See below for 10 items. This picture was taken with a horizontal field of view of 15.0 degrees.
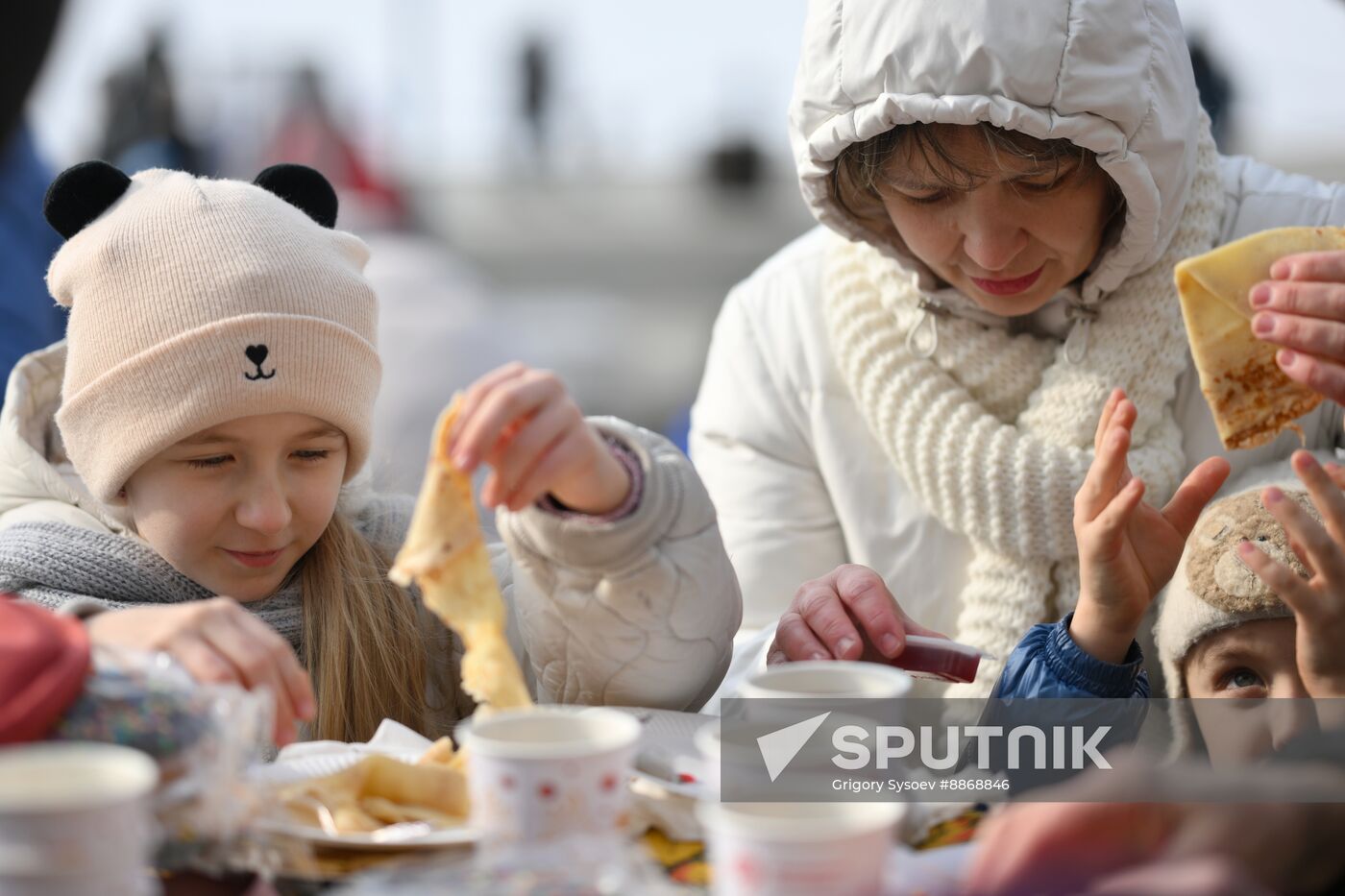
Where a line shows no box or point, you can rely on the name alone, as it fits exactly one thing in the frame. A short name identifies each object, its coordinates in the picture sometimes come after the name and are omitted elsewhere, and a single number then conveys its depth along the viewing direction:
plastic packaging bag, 2.32
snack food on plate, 2.42
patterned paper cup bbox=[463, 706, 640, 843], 2.32
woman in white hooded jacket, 2.77
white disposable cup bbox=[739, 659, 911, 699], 2.41
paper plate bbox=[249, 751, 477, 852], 2.38
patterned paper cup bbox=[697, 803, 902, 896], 2.25
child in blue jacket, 2.67
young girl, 2.63
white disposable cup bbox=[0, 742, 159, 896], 2.23
